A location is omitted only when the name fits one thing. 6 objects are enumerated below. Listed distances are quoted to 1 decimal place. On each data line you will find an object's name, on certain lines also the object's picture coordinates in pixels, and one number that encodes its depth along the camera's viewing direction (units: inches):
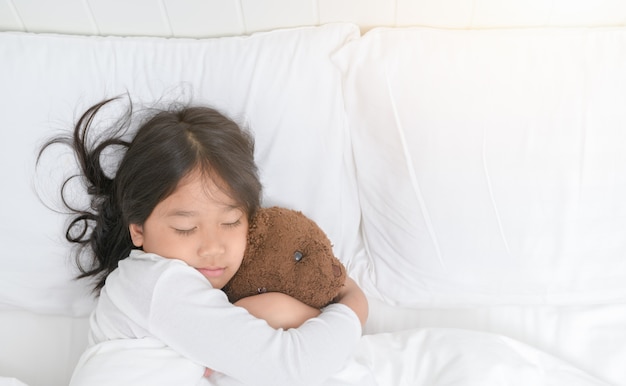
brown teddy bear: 40.1
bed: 44.3
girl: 37.0
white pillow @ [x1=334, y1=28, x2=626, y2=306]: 44.2
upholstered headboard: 47.3
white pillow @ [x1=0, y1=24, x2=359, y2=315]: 47.0
